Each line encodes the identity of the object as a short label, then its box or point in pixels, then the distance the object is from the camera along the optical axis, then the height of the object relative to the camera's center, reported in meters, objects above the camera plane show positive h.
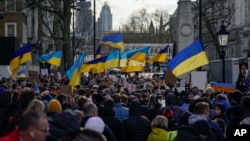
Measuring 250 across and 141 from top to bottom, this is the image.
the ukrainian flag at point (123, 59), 33.14 +0.33
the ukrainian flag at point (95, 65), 26.92 +0.04
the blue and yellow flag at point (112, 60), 28.89 +0.25
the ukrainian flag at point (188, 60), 18.70 +0.16
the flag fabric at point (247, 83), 23.09 -0.54
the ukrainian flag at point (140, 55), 30.48 +0.48
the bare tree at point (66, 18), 40.69 +2.74
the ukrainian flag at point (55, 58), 33.44 +0.38
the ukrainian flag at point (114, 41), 31.45 +1.14
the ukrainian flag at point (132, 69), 30.42 -0.12
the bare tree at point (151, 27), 132.00 +7.58
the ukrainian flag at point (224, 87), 21.20 -0.61
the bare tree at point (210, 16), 58.17 +4.32
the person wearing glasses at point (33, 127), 6.00 -0.51
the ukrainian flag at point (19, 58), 24.17 +0.29
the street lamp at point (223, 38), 23.81 +0.94
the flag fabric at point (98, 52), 33.50 +0.64
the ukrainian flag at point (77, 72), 18.28 -0.15
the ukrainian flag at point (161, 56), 29.00 +0.41
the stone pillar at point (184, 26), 40.22 +2.27
